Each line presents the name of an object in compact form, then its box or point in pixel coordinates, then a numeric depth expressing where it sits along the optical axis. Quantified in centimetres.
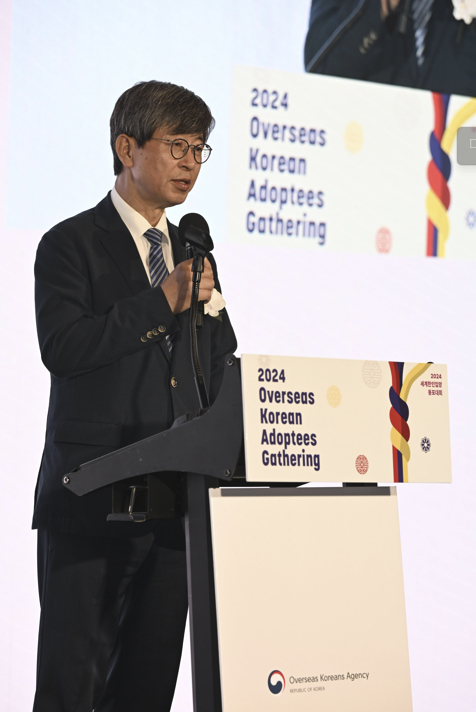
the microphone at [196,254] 501
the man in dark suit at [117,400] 515
